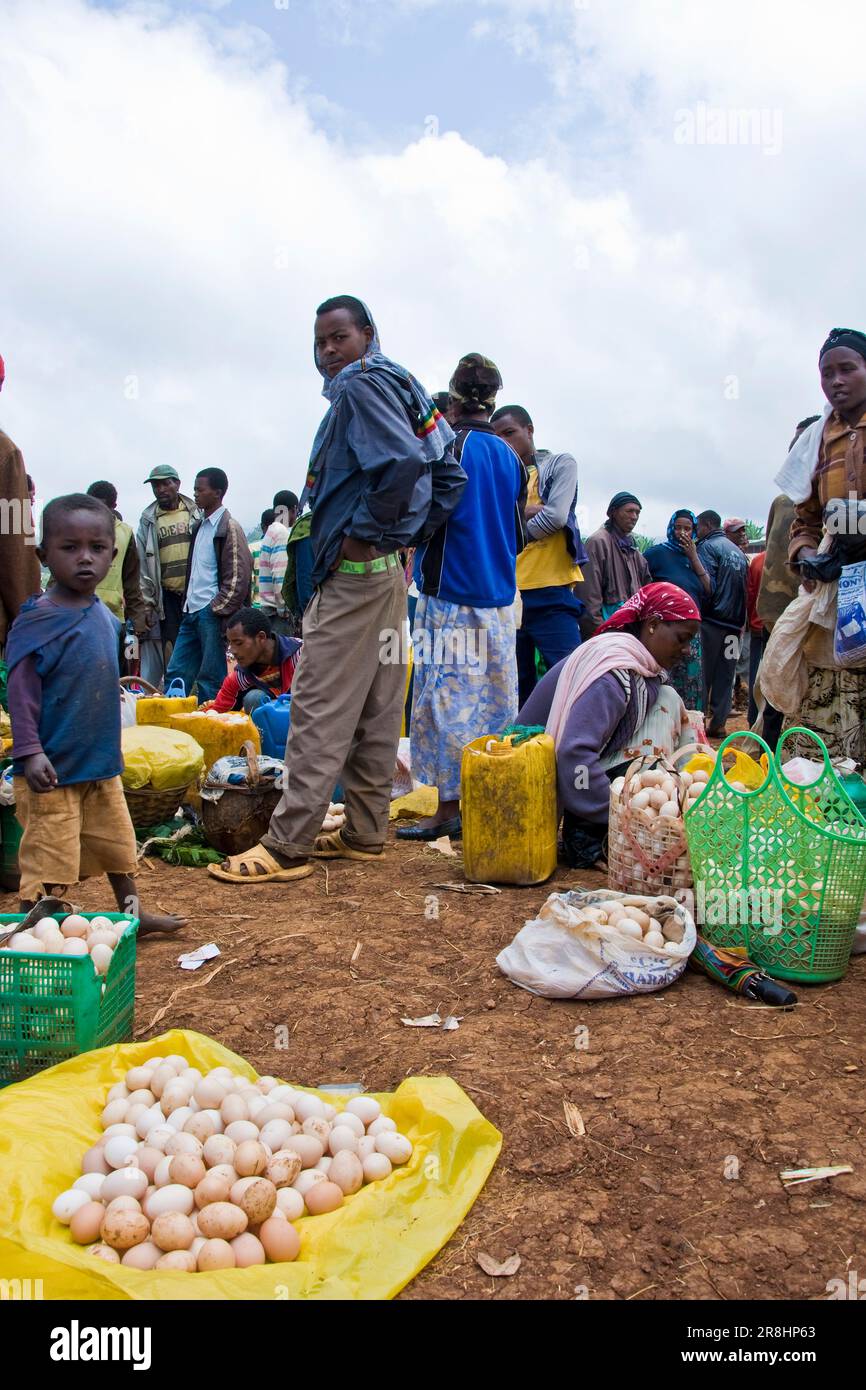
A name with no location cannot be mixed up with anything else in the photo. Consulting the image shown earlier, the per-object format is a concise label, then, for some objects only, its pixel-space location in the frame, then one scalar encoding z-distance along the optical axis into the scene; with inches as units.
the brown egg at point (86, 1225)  76.3
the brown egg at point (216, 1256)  72.6
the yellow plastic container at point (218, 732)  235.9
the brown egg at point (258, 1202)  77.4
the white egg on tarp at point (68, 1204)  78.2
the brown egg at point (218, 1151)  83.2
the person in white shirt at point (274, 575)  320.2
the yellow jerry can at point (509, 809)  165.5
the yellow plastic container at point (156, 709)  250.1
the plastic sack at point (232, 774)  198.5
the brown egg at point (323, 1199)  81.4
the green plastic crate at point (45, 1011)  95.4
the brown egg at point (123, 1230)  74.6
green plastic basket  124.1
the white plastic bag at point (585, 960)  121.6
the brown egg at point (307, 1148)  85.8
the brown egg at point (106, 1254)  73.9
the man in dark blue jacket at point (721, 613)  356.5
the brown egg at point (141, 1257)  73.2
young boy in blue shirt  127.1
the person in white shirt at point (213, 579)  307.9
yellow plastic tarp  69.7
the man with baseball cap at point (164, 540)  349.4
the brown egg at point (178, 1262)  72.3
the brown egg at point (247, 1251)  74.2
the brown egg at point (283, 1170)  82.4
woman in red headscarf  171.2
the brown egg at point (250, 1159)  82.4
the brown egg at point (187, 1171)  81.3
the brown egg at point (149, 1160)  83.4
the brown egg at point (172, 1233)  74.5
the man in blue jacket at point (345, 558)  166.9
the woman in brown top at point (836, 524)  163.2
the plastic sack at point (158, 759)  194.7
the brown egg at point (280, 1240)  75.2
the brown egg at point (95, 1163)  84.5
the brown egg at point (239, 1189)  78.3
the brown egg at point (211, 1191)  79.0
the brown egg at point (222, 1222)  75.4
